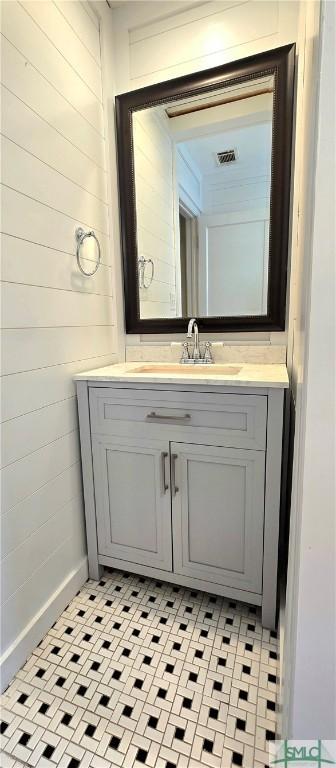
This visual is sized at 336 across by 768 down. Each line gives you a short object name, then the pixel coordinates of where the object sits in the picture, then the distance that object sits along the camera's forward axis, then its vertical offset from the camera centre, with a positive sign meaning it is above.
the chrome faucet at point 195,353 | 1.69 -0.14
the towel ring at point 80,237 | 1.47 +0.37
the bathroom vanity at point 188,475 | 1.23 -0.58
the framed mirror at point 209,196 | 1.48 +0.59
